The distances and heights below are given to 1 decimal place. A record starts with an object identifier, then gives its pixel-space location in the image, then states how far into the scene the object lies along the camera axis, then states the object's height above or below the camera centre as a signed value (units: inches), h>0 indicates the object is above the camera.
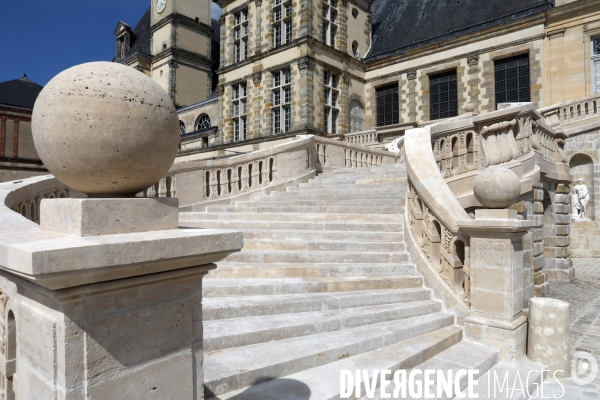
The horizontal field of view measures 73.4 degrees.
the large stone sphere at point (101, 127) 65.7 +13.9
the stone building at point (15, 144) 951.6 +161.9
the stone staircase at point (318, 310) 123.6 -41.6
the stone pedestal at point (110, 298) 58.9 -14.6
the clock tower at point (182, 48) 1257.4 +522.4
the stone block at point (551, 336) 165.3 -54.3
